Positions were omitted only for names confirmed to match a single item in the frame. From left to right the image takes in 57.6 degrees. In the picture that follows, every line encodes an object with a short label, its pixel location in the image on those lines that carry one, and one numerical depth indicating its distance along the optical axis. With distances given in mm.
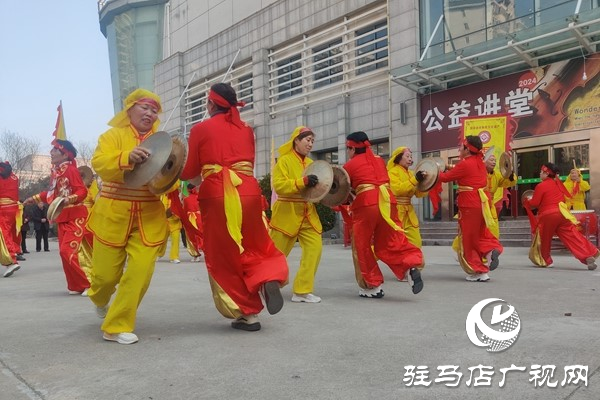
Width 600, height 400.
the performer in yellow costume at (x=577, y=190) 11234
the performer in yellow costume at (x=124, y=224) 3891
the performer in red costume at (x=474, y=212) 7027
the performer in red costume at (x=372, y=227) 5758
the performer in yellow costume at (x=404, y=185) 7359
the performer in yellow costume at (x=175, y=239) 11062
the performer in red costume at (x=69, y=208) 6531
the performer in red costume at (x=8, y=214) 8773
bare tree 38188
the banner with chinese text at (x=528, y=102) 12938
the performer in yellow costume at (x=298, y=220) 5703
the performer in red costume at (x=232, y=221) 4145
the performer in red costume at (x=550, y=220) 8609
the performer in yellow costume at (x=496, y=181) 8555
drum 10344
